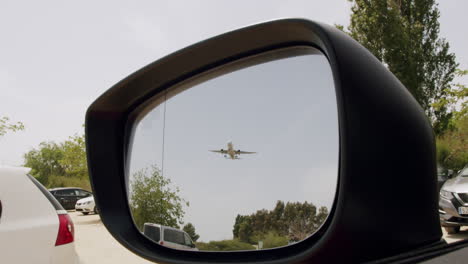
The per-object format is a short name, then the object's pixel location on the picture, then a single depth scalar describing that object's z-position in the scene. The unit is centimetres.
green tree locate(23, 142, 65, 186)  5272
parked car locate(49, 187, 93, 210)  2025
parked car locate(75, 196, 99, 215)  1820
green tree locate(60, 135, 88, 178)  2369
